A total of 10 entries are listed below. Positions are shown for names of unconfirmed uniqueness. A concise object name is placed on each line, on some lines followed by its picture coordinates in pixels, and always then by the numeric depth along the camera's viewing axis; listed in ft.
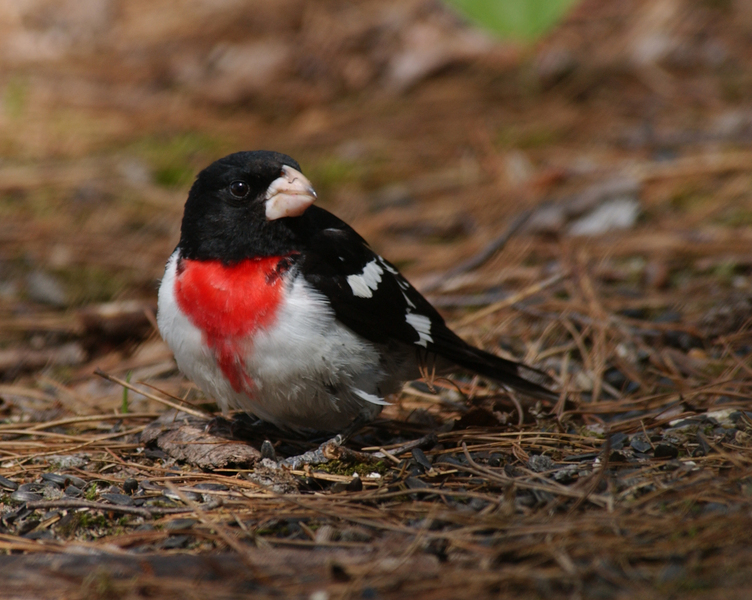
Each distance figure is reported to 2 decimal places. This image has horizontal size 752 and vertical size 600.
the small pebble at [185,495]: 16.55
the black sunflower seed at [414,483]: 16.25
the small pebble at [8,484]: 17.38
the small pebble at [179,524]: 15.07
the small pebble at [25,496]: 16.79
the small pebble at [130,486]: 17.24
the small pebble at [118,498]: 16.51
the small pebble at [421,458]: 17.37
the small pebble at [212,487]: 16.93
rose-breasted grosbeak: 17.57
